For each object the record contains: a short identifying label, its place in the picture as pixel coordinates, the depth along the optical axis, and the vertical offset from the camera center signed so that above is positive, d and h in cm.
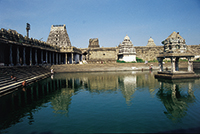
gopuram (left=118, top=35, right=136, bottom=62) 4862 +411
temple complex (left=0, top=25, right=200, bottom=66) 2289 +381
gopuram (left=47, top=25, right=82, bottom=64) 4769 +829
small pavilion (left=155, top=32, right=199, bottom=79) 2144 +139
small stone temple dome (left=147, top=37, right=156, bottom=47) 6525 +922
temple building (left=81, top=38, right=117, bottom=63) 5400 +392
